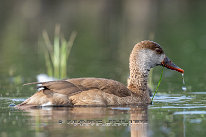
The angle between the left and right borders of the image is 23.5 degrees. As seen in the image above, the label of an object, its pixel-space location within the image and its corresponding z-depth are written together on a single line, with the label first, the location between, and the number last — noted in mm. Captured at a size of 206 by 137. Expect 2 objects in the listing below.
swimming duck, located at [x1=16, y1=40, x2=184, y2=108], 11148
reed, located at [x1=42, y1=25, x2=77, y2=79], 16062
